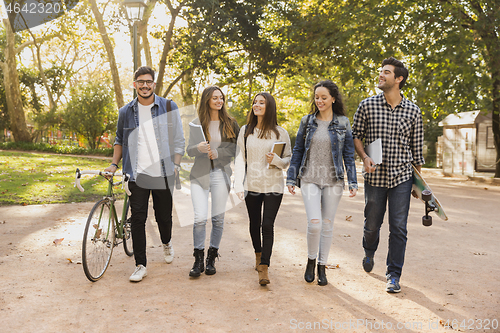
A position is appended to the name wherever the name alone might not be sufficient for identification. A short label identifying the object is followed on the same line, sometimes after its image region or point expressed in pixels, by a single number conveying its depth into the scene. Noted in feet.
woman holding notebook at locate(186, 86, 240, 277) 15.52
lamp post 30.83
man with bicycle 15.14
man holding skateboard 14.40
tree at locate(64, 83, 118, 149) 90.79
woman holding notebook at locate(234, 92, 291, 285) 14.87
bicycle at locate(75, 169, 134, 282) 14.11
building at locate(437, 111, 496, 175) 64.44
